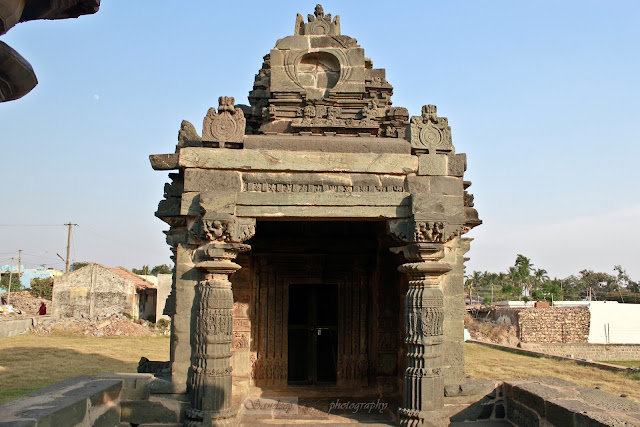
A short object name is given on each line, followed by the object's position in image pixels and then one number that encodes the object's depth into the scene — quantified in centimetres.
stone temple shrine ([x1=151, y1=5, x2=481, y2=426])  621
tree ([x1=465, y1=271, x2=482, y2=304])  8215
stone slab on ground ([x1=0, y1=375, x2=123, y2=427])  431
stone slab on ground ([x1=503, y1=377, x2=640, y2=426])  483
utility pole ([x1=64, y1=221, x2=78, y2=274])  4306
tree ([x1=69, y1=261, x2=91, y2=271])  7412
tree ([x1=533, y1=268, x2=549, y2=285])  7401
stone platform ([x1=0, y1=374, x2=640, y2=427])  480
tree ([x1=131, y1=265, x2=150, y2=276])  7048
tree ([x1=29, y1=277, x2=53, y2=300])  4272
